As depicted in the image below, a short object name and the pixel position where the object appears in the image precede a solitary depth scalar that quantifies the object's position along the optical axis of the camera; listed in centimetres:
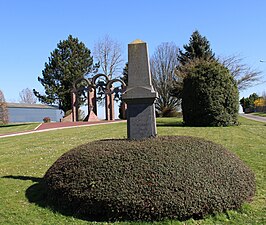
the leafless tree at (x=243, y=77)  3225
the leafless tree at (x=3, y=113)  3699
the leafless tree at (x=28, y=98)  7331
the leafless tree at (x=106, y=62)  4528
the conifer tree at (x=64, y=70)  4181
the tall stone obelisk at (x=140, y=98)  591
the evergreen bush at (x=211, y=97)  1708
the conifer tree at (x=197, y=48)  3797
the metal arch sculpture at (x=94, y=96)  3198
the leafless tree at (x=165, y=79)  4084
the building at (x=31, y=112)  5025
